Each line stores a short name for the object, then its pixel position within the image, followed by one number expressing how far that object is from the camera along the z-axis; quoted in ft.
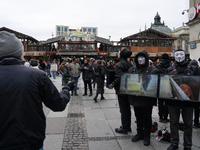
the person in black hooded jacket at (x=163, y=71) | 16.46
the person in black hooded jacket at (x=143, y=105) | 11.34
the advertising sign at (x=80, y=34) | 99.97
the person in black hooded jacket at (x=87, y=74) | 28.25
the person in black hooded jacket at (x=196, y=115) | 14.85
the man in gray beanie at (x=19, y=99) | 5.00
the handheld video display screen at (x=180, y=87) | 9.39
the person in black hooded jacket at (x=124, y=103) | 13.57
